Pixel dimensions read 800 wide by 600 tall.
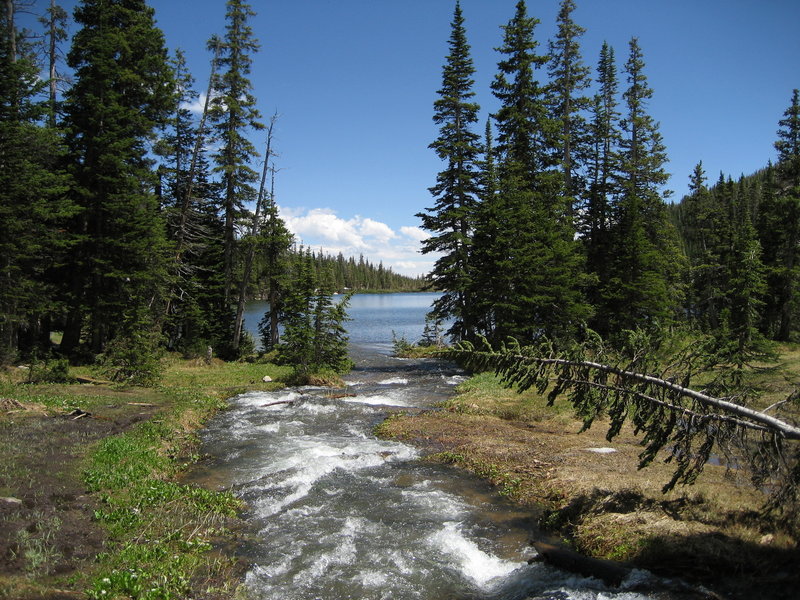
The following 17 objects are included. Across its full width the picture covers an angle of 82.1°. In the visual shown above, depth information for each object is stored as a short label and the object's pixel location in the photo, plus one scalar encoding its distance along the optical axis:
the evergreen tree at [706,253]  40.08
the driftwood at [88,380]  19.59
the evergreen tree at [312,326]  24.50
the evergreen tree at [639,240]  28.97
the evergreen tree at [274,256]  32.22
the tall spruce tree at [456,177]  29.89
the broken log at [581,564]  6.13
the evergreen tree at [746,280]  27.27
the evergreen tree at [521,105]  29.33
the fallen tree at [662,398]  5.45
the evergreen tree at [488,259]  26.79
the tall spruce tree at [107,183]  22.78
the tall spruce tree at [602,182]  35.59
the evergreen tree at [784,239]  33.62
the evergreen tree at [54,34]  25.43
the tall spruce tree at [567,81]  29.95
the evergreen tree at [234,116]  29.67
